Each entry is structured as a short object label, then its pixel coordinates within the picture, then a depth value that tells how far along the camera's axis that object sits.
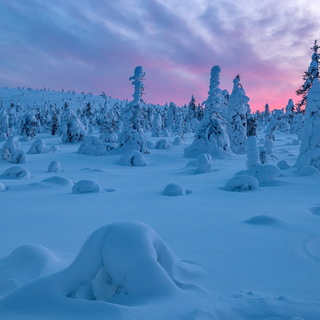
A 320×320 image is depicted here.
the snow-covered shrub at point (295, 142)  29.23
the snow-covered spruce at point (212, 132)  20.25
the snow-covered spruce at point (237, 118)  23.05
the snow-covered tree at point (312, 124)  13.05
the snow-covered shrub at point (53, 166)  13.92
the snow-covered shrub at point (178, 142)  28.41
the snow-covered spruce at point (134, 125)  21.97
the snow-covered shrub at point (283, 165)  13.55
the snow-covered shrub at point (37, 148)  21.64
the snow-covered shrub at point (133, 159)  16.97
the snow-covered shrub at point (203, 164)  13.08
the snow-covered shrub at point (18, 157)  17.22
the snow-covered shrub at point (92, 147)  21.19
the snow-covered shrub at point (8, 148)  18.03
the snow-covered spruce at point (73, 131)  30.22
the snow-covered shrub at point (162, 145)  25.09
